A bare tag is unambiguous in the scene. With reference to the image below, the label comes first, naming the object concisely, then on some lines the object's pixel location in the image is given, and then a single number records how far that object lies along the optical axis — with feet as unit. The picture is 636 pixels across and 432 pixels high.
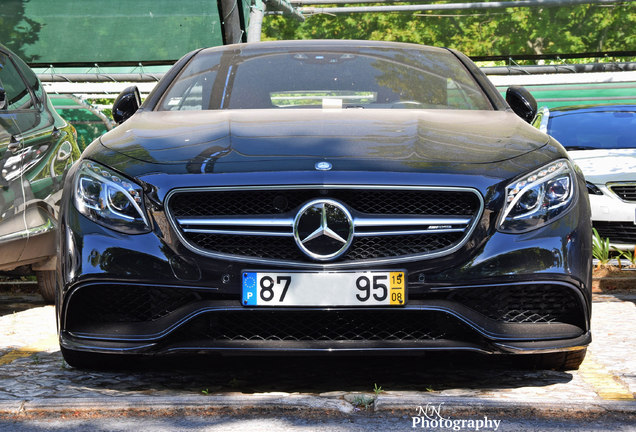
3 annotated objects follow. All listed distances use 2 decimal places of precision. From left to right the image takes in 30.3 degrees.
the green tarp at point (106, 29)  46.98
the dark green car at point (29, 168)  22.18
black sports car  14.53
